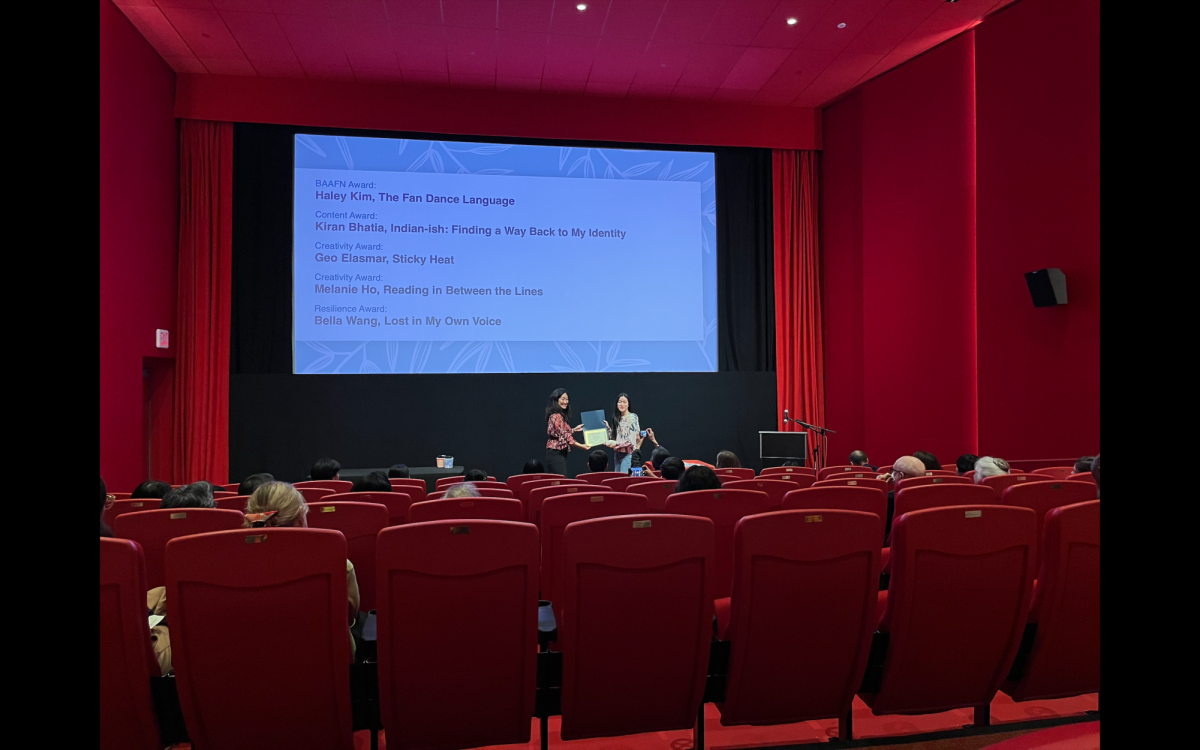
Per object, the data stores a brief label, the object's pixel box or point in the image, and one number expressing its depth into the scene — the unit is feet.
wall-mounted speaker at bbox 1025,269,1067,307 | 23.04
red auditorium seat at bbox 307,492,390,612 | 9.09
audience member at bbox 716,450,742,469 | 19.88
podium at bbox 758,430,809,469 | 30.14
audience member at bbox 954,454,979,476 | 19.21
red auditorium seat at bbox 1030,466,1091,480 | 16.39
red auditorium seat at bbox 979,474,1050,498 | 12.21
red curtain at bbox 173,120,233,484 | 29.58
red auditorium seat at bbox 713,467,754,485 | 16.51
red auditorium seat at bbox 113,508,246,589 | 8.45
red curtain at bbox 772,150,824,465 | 34.17
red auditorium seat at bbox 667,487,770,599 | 9.44
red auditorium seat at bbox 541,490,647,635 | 9.21
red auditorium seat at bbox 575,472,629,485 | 16.46
